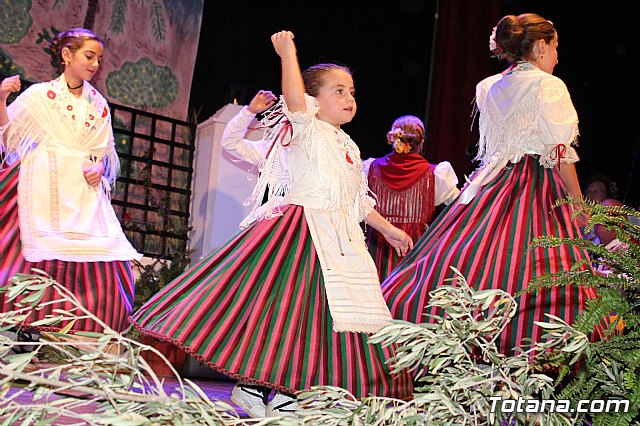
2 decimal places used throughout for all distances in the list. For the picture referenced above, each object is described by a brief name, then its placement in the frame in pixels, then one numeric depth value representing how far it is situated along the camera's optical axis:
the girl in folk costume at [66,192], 3.50
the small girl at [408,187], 4.46
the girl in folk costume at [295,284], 2.43
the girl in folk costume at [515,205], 2.77
